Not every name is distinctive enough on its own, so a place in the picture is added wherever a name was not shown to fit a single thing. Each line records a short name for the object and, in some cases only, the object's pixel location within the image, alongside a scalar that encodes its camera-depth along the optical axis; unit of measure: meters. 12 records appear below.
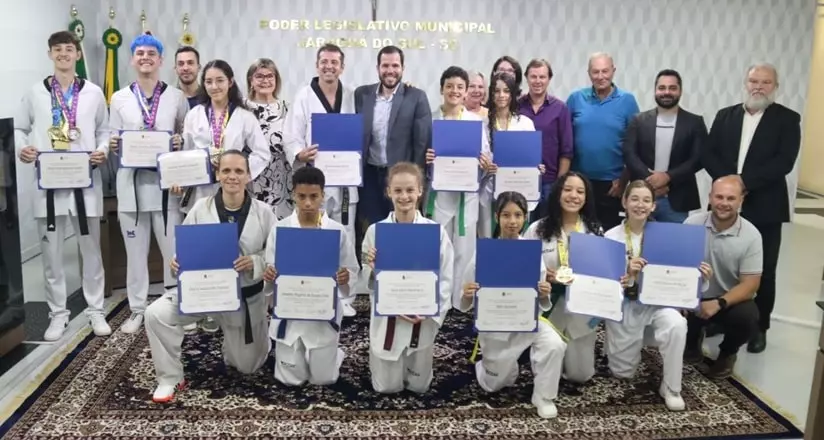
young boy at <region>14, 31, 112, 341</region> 3.82
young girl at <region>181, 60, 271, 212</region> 3.87
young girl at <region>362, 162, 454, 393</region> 3.13
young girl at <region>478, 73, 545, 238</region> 4.16
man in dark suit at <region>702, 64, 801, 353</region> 3.83
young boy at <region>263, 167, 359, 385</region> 3.19
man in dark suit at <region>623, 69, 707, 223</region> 4.12
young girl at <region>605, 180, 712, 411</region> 3.14
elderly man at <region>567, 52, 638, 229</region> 4.35
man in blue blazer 4.13
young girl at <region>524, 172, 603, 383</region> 3.29
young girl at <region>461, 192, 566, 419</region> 3.05
